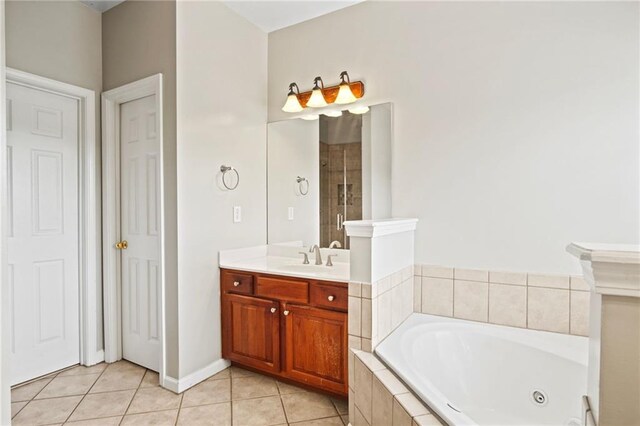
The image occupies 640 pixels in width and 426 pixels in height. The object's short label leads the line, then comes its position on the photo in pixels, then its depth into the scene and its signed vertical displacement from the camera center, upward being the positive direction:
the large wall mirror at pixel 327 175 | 2.54 +0.23
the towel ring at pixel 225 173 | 2.62 +0.23
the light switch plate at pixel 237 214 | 2.72 -0.07
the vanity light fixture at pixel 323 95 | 2.57 +0.84
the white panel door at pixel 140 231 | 2.54 -0.19
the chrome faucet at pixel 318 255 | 2.68 -0.38
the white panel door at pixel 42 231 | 2.34 -0.19
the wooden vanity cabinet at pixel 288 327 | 2.12 -0.81
